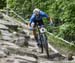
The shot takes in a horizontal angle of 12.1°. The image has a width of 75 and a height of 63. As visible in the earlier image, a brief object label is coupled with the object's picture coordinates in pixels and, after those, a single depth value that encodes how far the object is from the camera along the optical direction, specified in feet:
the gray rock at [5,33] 55.51
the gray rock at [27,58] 37.67
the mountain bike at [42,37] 40.24
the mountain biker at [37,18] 39.95
